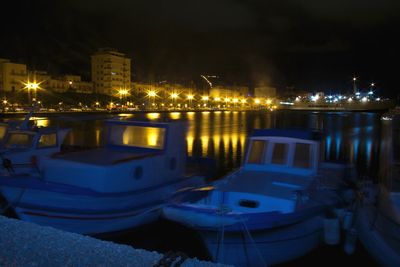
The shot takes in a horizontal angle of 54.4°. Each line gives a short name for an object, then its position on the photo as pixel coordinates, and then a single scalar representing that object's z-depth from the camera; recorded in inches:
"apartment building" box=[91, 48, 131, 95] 5167.3
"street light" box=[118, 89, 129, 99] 5211.6
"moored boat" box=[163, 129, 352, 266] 322.0
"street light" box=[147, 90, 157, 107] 5497.0
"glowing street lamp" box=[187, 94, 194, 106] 6507.9
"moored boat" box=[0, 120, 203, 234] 379.9
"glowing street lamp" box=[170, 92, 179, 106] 6250.0
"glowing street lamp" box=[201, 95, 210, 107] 7079.7
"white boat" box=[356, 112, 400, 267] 341.7
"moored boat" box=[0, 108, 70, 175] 556.4
